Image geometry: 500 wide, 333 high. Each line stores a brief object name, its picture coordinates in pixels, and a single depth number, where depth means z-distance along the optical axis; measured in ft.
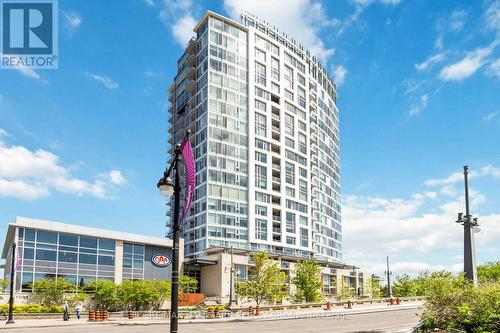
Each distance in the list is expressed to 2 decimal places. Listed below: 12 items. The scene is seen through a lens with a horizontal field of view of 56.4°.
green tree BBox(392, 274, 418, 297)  256.68
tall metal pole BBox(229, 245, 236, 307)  152.48
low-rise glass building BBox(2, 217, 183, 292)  181.27
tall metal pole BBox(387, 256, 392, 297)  203.00
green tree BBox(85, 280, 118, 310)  185.78
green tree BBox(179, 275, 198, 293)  221.46
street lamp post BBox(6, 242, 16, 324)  114.20
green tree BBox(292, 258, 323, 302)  219.00
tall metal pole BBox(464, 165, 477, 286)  79.36
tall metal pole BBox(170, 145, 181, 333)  38.60
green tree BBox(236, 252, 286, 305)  194.39
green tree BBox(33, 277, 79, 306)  174.09
